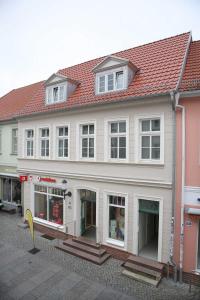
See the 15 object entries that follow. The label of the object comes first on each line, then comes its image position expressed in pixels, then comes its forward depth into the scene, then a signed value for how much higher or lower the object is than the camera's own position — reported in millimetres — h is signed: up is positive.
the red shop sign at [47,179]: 12144 -1832
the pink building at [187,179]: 7852 -1160
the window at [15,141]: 16612 +560
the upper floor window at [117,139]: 9688 +421
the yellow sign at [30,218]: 10612 -3552
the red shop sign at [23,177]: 13357 -1875
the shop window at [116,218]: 9812 -3318
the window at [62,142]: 11805 +349
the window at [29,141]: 13547 +461
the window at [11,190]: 17266 -3553
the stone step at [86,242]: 10094 -4659
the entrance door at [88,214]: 11250 -3735
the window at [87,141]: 10727 +373
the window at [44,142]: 12677 +371
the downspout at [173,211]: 8125 -2454
